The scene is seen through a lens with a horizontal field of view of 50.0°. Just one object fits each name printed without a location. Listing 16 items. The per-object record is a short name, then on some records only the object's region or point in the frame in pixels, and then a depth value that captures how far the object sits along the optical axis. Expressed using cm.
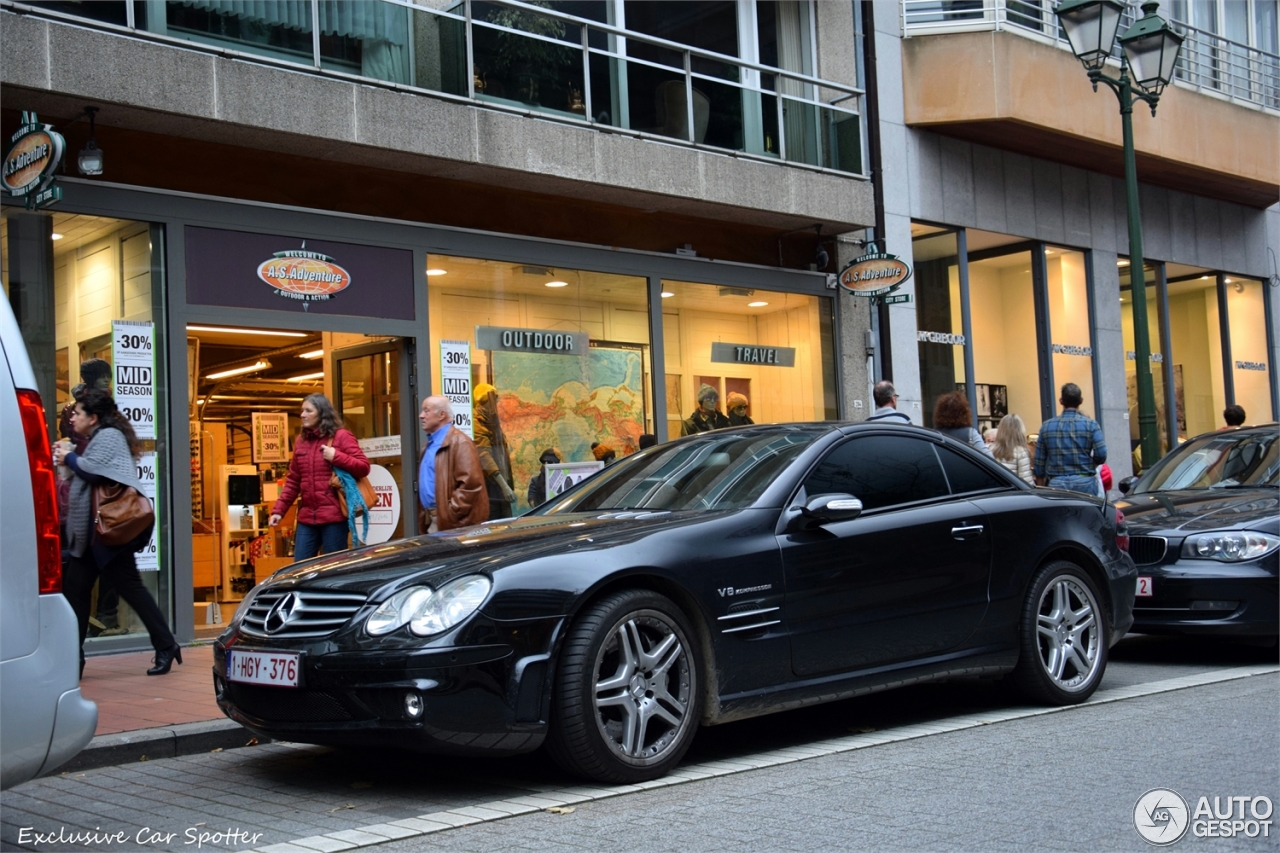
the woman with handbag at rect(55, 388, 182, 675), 837
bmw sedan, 846
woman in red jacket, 974
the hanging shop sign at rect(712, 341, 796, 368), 1514
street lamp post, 1309
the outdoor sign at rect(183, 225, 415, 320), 1092
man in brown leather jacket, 909
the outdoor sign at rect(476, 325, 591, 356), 1300
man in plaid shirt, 1149
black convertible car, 514
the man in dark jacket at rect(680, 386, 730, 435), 1473
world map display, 1318
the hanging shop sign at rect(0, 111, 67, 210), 902
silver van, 399
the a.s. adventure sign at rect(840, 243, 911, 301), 1509
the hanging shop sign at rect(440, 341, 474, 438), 1259
